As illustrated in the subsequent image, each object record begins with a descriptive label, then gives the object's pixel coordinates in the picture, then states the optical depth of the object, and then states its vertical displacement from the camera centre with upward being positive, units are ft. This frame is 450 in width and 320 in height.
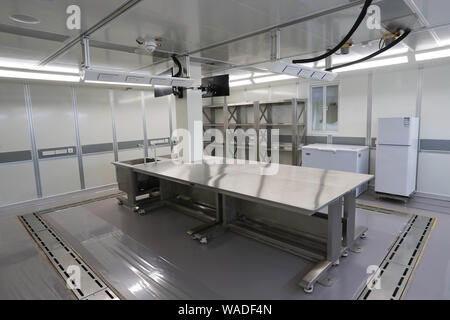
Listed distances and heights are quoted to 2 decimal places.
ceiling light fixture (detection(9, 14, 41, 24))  7.09 +3.10
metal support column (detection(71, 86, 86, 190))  16.65 -0.44
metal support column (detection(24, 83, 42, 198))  14.87 -0.48
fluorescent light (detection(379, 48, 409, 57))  11.79 +3.16
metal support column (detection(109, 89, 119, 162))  18.26 +0.57
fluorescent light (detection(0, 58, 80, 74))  11.80 +3.16
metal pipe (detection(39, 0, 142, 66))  6.78 +3.11
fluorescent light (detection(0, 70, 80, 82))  12.48 +2.84
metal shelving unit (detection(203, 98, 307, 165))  18.21 +0.47
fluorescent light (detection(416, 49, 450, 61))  11.55 +2.89
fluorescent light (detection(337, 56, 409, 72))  12.65 +2.89
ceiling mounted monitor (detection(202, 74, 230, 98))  11.88 +1.87
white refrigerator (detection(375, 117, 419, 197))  13.16 -1.68
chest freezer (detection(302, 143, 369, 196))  14.53 -1.91
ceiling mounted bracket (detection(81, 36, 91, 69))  8.32 +2.49
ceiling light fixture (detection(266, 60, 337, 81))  8.12 +1.78
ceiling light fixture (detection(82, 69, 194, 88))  8.15 +1.74
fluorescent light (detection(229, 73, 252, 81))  17.36 +3.34
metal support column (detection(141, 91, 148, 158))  19.89 +0.81
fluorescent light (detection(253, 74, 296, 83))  16.73 +3.04
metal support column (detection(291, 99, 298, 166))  17.54 -0.39
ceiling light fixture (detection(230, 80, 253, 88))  18.82 +3.14
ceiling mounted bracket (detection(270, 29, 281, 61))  8.61 +2.64
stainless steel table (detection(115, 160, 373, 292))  7.39 -2.45
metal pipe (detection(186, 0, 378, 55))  6.95 +3.11
